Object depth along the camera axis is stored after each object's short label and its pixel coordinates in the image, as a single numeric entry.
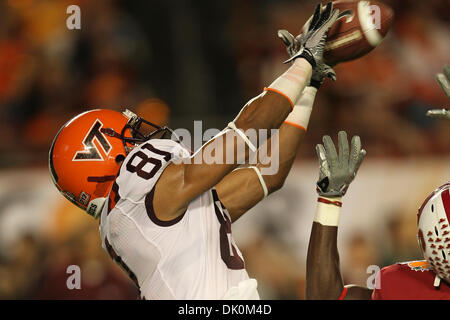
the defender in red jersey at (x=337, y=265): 6.13
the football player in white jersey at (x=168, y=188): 5.75
